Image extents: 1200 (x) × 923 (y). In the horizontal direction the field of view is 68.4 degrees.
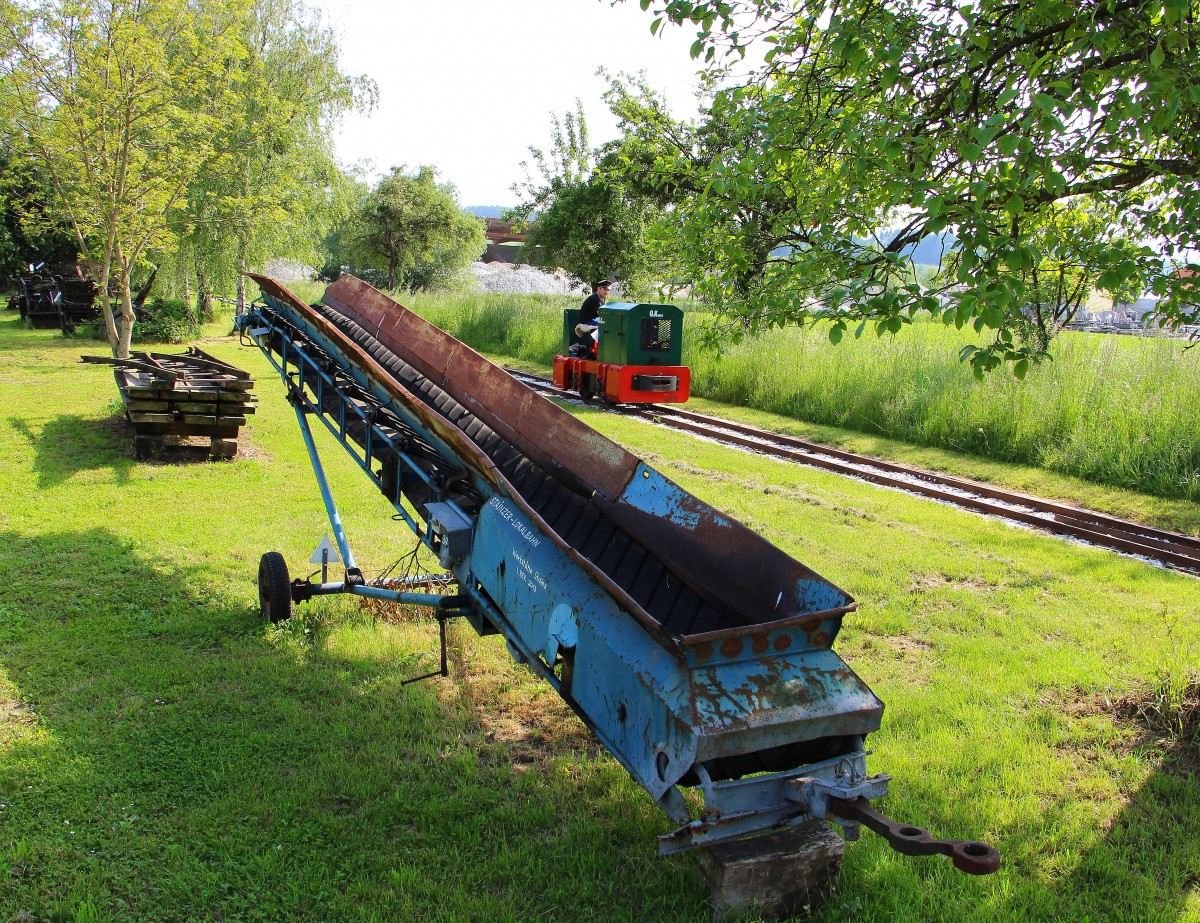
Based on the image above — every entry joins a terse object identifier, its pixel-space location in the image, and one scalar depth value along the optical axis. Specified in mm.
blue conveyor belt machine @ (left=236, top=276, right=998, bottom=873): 2996
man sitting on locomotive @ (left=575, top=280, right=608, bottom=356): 17781
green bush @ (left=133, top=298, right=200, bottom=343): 22594
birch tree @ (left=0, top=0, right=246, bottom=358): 12781
